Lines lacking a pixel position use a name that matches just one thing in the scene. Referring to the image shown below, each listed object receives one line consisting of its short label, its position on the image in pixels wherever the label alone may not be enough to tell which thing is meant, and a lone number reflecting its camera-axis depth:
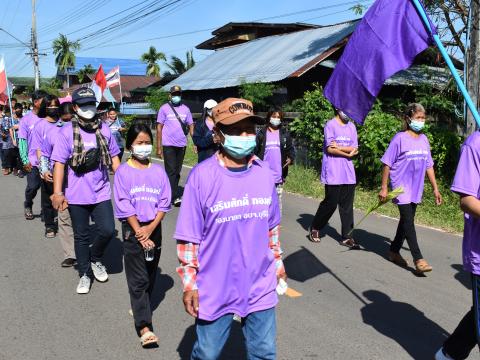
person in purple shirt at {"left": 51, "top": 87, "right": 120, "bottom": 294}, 4.76
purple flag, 3.34
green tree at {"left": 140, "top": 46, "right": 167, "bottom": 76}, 62.06
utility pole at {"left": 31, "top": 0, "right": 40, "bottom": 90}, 40.81
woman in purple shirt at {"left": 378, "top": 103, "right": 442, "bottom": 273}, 5.45
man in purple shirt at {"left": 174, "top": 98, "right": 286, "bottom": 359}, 2.62
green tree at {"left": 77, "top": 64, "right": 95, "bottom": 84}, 58.62
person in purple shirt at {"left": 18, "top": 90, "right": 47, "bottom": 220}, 7.56
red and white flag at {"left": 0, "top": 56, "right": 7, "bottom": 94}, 12.03
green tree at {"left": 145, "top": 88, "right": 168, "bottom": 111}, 23.95
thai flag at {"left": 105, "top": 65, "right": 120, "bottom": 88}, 20.69
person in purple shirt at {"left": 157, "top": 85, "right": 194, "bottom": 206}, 8.98
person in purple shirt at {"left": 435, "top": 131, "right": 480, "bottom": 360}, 2.86
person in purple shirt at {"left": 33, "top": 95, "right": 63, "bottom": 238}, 6.95
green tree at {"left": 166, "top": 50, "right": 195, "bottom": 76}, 41.06
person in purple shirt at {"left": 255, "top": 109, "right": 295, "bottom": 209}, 6.61
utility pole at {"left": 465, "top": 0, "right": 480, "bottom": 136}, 8.83
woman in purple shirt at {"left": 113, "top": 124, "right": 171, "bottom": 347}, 3.96
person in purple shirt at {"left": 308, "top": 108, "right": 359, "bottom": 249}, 6.48
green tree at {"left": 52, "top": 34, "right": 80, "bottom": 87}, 63.02
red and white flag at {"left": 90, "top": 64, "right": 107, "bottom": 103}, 17.00
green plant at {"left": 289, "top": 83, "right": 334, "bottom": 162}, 11.69
